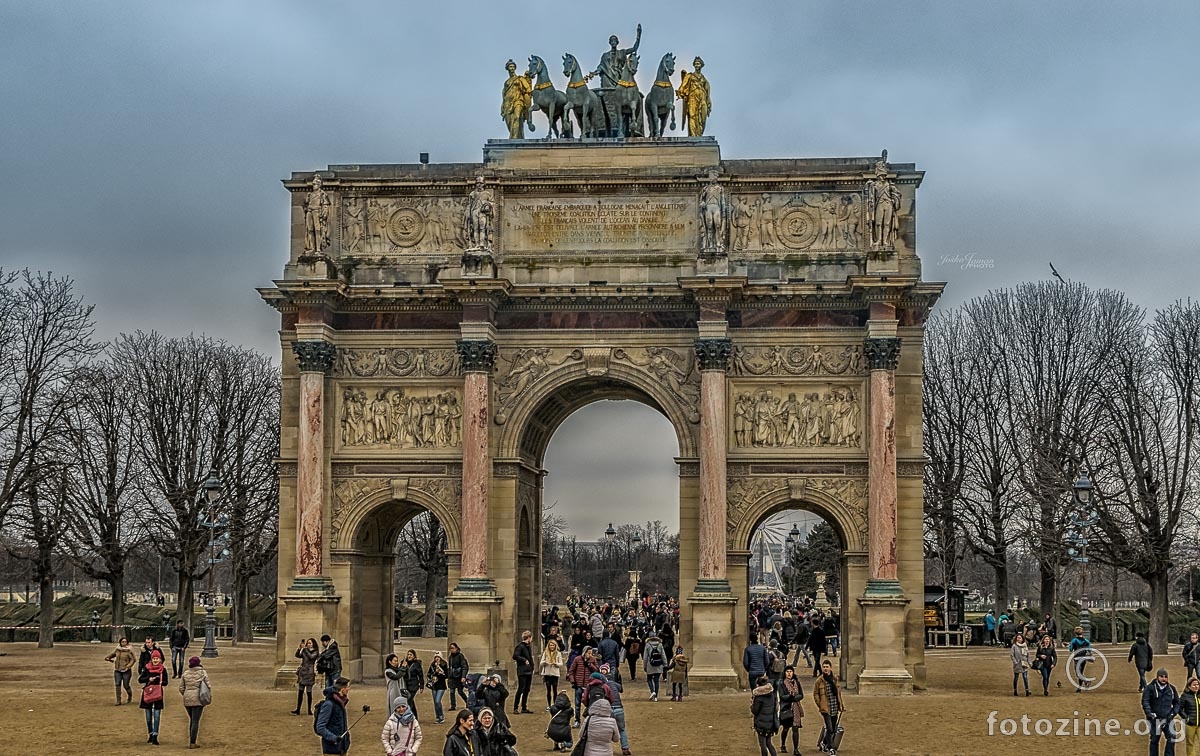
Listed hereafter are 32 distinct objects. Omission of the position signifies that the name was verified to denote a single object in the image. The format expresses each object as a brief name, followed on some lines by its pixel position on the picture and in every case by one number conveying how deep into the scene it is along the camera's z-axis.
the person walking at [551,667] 29.52
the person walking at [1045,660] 32.72
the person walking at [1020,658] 32.69
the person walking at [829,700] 22.39
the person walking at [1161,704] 20.91
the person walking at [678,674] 31.84
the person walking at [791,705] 22.72
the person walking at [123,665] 30.02
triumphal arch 35.34
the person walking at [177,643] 36.97
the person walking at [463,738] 15.98
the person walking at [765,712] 21.62
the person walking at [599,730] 17.67
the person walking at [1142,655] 30.00
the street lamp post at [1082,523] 37.25
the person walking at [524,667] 28.77
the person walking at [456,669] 28.25
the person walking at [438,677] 27.11
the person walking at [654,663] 31.86
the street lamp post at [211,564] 43.38
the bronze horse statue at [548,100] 38.31
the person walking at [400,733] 17.17
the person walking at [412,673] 26.83
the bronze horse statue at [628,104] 38.19
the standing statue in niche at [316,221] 36.66
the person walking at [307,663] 27.95
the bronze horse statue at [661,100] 38.03
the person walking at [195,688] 23.67
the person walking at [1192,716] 20.45
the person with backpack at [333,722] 18.11
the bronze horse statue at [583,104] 38.25
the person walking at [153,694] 24.48
